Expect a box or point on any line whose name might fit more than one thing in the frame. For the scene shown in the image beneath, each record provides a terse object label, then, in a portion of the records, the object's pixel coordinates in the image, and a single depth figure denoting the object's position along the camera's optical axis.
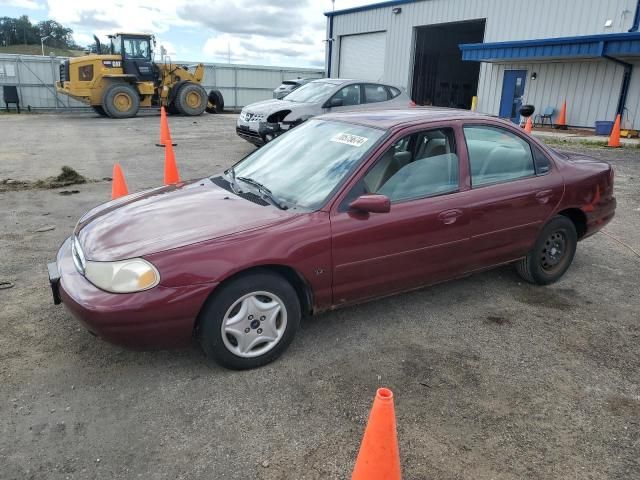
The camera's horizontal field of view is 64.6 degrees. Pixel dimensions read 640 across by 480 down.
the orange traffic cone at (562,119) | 18.05
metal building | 16.39
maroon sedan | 2.82
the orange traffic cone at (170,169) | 7.51
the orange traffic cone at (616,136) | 13.12
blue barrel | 15.79
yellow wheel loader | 18.34
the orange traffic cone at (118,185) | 5.88
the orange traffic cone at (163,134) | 12.02
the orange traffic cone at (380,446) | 1.85
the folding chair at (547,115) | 18.48
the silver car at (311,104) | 10.15
